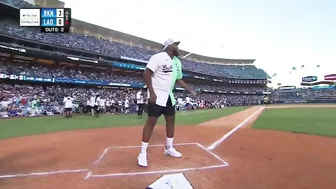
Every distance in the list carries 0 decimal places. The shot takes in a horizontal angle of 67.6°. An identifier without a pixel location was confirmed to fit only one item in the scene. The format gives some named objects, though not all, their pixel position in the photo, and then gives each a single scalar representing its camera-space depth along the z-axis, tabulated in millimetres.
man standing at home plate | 4152
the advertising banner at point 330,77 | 71250
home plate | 2816
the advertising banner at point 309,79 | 79400
